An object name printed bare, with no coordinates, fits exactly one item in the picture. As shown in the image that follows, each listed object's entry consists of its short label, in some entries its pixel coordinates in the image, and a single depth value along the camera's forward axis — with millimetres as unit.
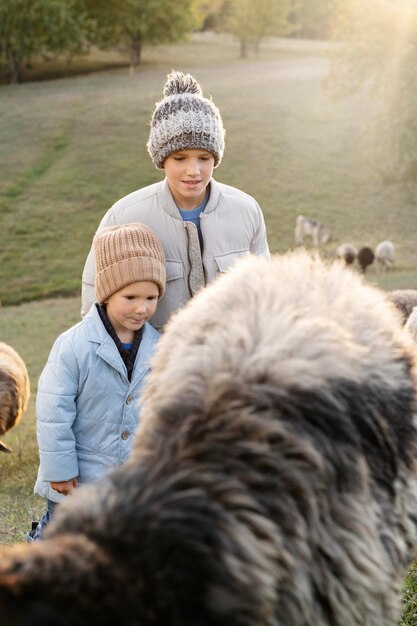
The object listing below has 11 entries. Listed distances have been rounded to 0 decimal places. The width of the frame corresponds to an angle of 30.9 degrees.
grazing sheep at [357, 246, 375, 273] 21938
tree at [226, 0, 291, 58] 58375
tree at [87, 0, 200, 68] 46406
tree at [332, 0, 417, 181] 18672
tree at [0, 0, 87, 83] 40656
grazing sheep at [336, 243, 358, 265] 21956
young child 3883
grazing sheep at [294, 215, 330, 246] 24234
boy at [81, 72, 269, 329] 4180
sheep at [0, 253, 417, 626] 1807
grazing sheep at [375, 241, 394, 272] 22188
